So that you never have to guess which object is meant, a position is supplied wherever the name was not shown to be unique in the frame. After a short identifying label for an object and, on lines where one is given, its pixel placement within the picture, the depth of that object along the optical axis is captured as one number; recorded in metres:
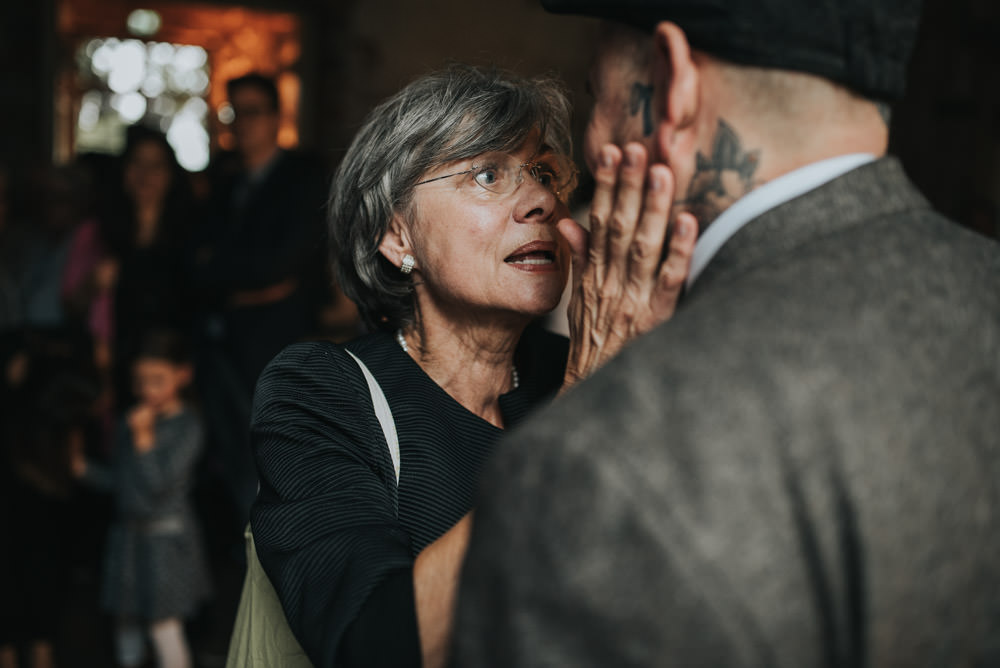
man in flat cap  0.65
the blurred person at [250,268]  3.30
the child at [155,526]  3.04
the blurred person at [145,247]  3.56
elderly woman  1.02
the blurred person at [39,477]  2.96
